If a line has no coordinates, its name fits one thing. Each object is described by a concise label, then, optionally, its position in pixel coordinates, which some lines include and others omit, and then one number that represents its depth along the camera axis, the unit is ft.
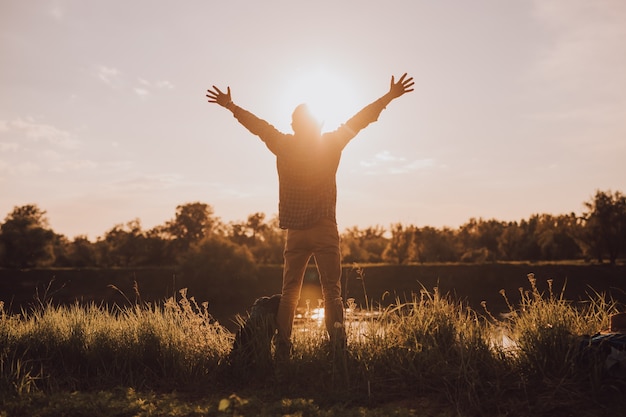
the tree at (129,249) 213.05
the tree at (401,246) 173.58
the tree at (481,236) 234.79
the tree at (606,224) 148.97
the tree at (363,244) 190.49
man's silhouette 15.34
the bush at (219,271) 136.05
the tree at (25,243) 175.63
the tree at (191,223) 238.89
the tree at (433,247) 177.99
